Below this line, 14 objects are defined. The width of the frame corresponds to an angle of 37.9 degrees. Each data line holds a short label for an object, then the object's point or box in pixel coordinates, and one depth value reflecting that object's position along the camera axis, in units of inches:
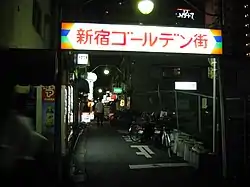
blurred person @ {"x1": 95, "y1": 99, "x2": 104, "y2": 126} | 1140.4
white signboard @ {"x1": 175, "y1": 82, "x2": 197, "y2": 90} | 628.7
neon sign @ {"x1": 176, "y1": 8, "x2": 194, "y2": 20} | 1208.5
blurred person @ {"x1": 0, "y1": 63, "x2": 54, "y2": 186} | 249.4
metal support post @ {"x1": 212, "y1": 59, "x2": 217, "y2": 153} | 424.5
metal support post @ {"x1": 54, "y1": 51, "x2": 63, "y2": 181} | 330.0
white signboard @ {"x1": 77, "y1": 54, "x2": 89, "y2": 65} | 660.1
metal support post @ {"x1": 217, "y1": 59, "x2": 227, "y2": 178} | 378.9
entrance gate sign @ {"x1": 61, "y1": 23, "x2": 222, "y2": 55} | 350.6
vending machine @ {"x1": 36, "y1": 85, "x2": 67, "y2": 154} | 410.9
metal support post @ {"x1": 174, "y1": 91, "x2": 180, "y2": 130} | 607.3
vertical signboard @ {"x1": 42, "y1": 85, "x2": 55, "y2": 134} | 411.2
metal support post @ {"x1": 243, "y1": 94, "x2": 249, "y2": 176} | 382.9
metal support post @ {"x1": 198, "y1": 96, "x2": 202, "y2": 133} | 532.2
